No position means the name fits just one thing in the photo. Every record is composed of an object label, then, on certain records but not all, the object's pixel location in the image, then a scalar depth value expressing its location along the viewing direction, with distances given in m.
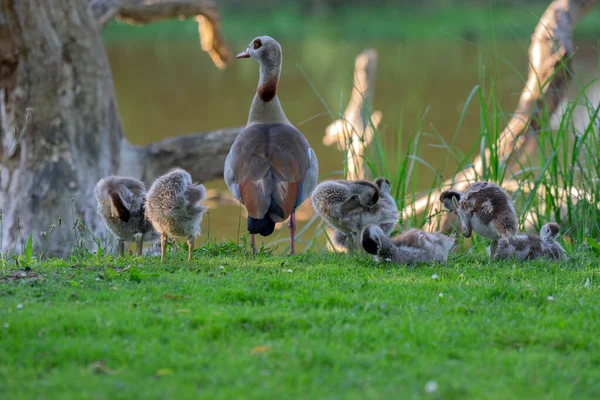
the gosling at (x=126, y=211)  13.98
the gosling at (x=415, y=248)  13.73
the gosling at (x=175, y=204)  13.41
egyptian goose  14.41
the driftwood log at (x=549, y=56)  23.93
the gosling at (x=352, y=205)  14.18
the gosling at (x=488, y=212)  13.59
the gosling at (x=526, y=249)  14.50
